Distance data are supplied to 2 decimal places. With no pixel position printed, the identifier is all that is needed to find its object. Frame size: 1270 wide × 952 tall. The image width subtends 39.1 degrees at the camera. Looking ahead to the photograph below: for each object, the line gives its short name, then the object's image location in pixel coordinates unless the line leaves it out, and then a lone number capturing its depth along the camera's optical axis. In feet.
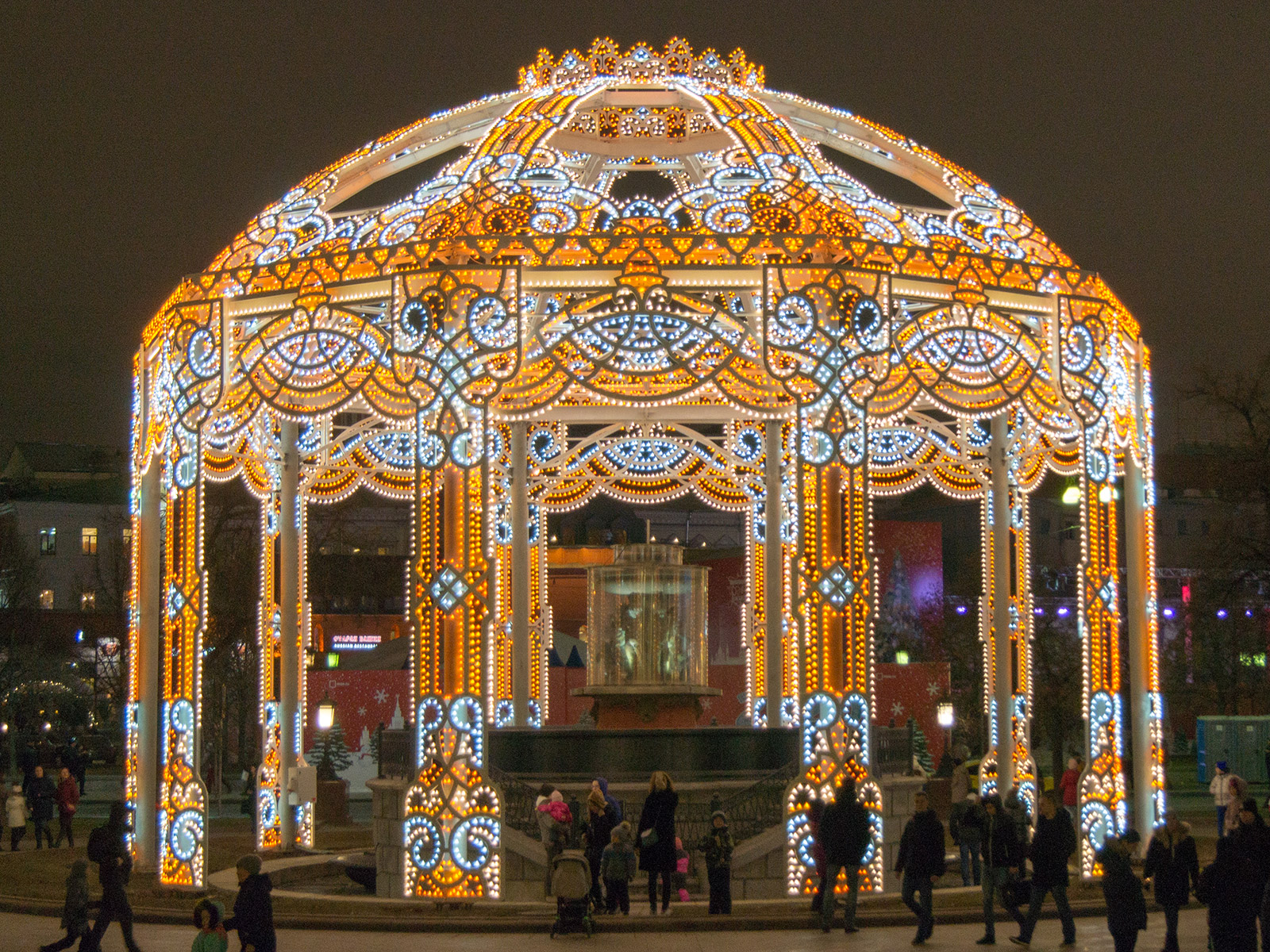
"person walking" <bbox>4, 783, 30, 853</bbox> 87.10
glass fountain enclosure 69.56
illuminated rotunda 55.21
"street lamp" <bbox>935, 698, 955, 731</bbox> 108.17
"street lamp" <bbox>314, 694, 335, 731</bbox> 97.76
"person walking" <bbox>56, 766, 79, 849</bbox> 86.12
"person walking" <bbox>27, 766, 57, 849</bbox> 86.22
